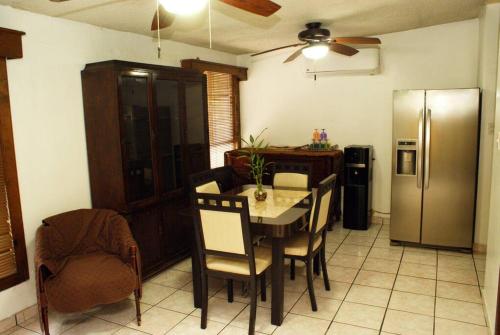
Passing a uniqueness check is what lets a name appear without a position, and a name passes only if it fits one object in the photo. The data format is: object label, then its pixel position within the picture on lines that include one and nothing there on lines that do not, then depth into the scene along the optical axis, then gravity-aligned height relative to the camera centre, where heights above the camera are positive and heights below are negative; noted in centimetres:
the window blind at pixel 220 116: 520 +11
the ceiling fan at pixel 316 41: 370 +75
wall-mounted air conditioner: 466 +69
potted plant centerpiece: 328 -46
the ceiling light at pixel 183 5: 175 +54
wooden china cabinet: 324 -17
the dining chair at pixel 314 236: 285 -89
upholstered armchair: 258 -97
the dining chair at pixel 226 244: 252 -80
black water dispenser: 466 -75
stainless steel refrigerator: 382 -45
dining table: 261 -68
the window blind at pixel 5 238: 278 -76
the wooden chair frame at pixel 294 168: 386 -46
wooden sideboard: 465 -47
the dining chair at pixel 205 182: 332 -50
